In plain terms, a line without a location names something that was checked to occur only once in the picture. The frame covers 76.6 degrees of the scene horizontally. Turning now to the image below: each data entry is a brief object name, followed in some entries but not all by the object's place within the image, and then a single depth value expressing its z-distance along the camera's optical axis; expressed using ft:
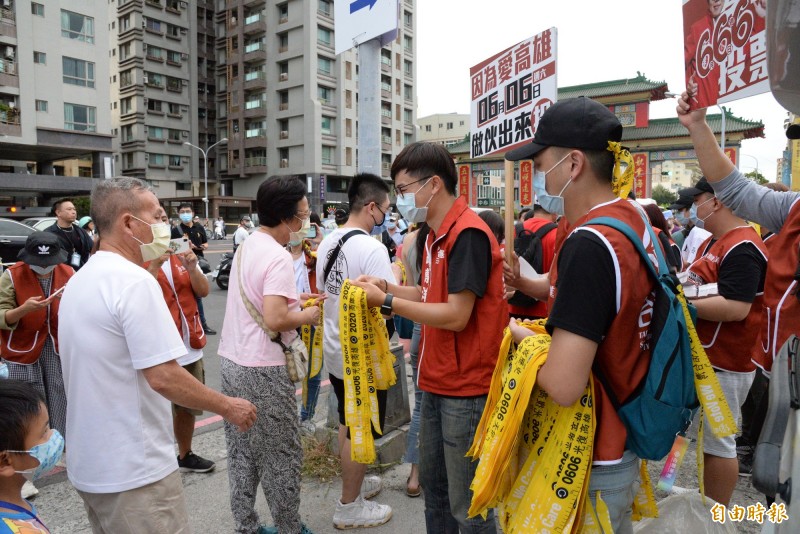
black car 46.96
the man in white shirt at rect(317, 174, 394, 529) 10.72
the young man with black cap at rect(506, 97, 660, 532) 5.09
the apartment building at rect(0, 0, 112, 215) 108.27
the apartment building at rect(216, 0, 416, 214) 153.48
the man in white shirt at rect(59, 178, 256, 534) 6.55
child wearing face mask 5.13
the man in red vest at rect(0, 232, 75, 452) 12.63
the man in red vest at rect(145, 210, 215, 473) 13.08
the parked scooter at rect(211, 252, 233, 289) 46.29
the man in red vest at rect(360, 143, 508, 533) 7.39
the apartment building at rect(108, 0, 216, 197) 167.84
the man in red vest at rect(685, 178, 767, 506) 10.02
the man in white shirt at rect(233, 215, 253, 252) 42.73
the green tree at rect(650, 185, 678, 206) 233.35
